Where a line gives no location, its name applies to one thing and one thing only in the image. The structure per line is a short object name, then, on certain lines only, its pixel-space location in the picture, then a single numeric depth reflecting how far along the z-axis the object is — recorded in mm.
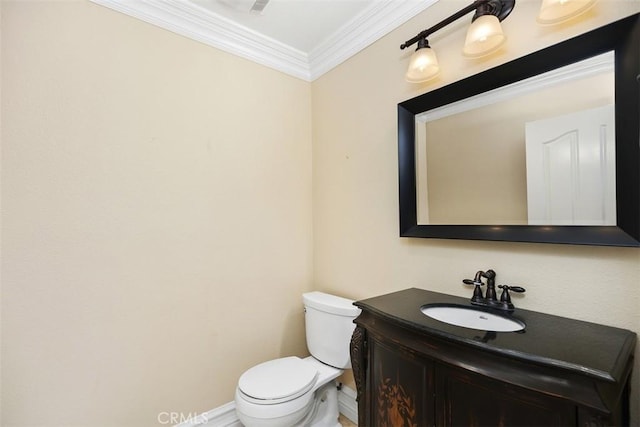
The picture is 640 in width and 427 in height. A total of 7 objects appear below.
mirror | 956
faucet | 1098
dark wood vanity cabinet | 671
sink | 1037
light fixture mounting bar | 1138
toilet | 1329
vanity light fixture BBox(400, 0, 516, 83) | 1123
